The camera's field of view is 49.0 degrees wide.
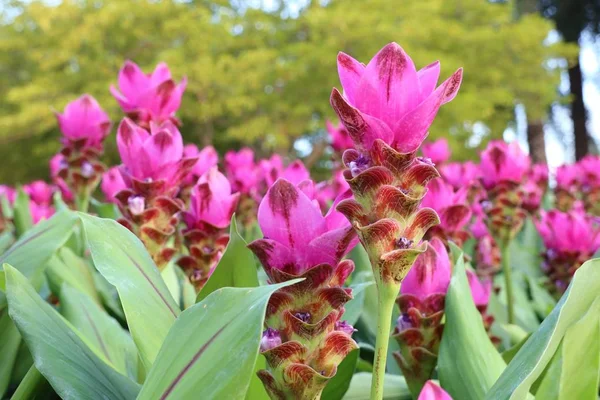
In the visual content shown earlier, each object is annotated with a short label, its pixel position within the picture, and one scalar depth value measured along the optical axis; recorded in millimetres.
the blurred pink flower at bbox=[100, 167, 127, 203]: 2563
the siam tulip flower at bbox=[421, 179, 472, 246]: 1779
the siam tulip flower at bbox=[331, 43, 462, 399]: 872
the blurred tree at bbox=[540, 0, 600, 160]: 22047
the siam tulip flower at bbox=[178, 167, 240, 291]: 1468
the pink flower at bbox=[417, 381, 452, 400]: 825
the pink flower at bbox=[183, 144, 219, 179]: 2307
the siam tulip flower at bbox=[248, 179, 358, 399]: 869
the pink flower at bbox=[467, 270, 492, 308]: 1590
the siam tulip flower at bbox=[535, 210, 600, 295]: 2271
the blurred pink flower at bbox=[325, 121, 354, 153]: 2856
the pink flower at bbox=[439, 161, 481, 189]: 3262
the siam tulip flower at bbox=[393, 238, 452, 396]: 1259
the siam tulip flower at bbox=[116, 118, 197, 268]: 1410
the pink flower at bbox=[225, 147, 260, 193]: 3004
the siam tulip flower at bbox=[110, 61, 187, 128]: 1813
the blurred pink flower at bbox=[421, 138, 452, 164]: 3695
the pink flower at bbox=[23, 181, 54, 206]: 3994
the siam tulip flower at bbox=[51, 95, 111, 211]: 2438
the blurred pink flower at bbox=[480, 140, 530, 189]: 2336
